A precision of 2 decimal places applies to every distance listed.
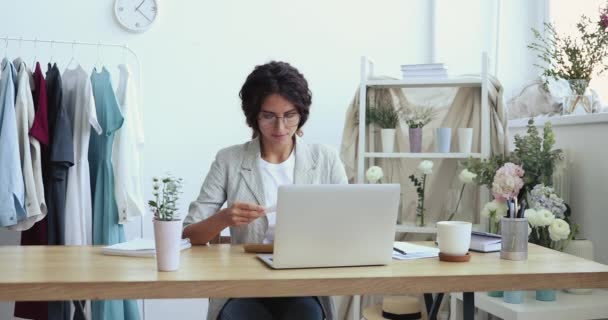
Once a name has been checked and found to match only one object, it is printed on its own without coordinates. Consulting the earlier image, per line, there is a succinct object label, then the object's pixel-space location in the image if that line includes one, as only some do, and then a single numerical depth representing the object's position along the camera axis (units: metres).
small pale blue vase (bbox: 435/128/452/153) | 3.51
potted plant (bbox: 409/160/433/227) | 3.60
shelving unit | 3.42
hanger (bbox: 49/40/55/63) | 3.73
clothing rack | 3.53
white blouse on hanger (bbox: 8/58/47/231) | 3.01
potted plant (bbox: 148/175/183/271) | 1.63
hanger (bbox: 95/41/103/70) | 3.78
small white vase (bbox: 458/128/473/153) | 3.46
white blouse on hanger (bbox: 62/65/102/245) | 3.15
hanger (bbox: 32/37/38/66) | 3.70
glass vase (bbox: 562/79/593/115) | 3.03
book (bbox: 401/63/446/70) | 3.53
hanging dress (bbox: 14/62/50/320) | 3.05
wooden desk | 1.51
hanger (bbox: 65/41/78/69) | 3.70
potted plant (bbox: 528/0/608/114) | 3.03
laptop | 1.66
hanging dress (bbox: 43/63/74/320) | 3.09
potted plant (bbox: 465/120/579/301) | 2.37
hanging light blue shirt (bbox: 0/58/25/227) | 2.93
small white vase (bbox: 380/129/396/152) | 3.60
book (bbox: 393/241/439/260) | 1.89
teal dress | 3.21
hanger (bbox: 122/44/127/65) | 3.82
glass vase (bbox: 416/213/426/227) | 3.60
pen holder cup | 1.85
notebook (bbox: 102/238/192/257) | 1.87
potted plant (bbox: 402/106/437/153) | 3.58
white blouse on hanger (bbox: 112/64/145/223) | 3.21
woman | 2.35
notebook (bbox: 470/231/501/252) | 1.99
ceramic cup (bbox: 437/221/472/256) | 1.82
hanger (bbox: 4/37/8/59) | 3.60
